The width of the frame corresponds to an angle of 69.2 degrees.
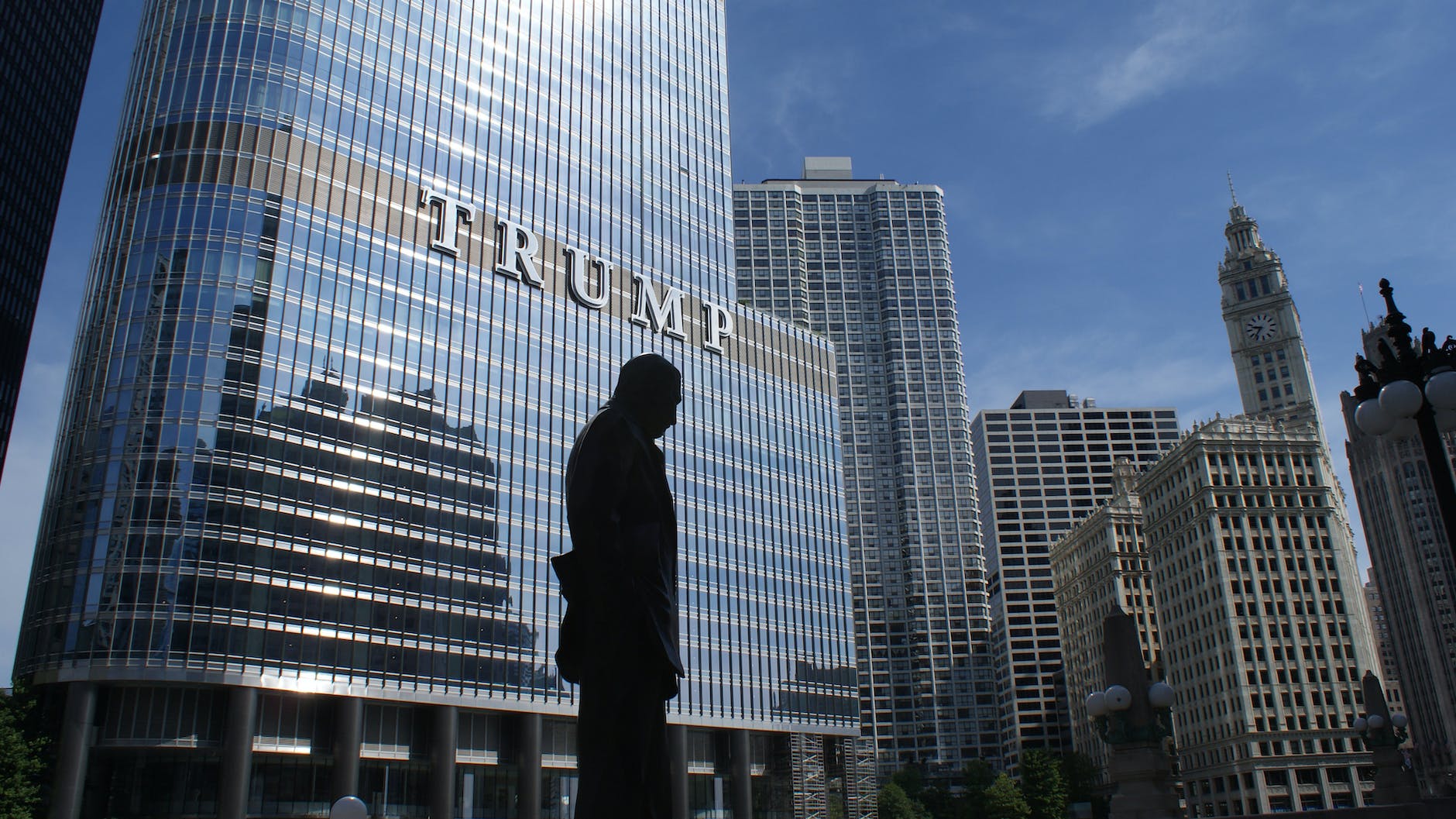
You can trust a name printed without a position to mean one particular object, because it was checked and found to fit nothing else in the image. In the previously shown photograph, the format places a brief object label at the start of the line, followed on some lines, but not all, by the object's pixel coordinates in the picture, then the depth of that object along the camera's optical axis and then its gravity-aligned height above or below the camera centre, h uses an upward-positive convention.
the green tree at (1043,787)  98.81 -2.13
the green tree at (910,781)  122.31 -1.44
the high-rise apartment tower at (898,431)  159.38 +50.81
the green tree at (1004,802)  100.50 -3.36
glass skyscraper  53.28 +19.92
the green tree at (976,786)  107.44 -2.05
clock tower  135.25 +52.83
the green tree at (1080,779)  108.12 -1.60
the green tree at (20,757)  46.84 +1.70
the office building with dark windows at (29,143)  115.12 +71.45
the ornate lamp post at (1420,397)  13.06 +4.31
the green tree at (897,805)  106.62 -3.54
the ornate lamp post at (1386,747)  35.19 +0.19
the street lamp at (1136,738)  28.72 +0.62
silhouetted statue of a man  9.73 +1.40
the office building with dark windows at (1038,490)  166.00 +45.07
